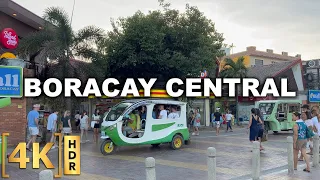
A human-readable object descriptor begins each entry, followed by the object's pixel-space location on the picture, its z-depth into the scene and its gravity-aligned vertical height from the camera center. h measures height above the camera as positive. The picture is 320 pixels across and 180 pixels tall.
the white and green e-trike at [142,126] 9.72 -0.82
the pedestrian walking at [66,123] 11.43 -0.82
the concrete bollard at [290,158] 7.10 -1.40
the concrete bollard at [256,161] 6.40 -1.33
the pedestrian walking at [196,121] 15.58 -0.99
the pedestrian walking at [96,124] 12.69 -0.96
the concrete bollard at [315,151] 7.84 -1.36
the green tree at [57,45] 12.33 +2.61
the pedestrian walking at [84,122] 13.04 -0.89
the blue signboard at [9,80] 7.84 +0.68
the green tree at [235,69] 23.95 +2.94
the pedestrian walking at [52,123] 10.94 -0.76
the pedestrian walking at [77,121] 18.72 -1.20
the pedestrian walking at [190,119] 17.94 -1.04
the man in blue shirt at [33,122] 9.81 -0.64
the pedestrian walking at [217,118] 15.82 -0.84
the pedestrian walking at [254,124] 9.69 -0.73
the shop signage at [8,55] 12.63 +2.22
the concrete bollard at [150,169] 4.46 -1.06
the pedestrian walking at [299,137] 7.33 -0.90
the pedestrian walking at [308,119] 7.90 -0.47
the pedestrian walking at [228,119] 18.36 -1.05
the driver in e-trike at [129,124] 9.94 -0.78
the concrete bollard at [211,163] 5.42 -1.17
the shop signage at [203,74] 17.68 +1.92
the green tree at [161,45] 15.89 +3.44
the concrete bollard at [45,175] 3.55 -0.92
